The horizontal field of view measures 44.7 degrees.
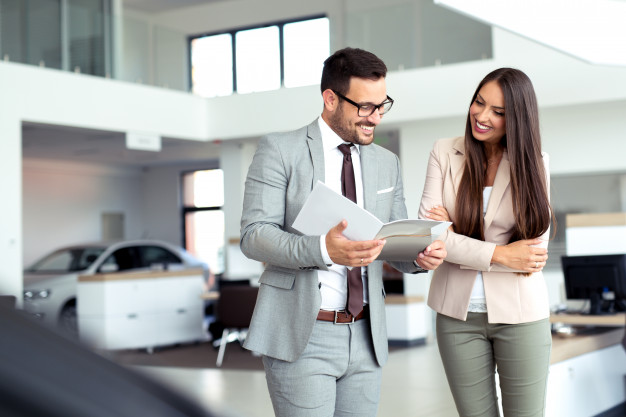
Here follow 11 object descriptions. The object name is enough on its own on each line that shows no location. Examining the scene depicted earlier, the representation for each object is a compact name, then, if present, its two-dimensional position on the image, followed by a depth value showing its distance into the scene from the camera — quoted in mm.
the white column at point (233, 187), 12500
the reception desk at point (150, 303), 9508
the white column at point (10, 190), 9375
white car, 10359
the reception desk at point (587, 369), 4438
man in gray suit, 1996
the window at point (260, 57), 11672
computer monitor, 5195
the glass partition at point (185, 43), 10148
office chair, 8641
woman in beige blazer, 2256
